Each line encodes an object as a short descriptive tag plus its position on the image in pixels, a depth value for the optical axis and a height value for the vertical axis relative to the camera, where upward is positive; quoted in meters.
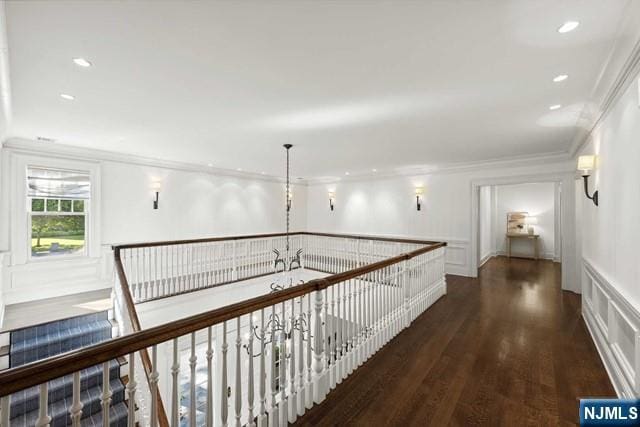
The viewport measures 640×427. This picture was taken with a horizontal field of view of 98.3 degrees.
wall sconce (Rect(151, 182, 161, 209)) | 6.08 +0.56
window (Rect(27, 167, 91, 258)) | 4.81 +0.08
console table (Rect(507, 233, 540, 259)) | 8.64 -0.71
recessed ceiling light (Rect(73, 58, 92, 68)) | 2.21 +1.24
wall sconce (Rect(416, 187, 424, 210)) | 7.16 +0.49
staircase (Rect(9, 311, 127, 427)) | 2.85 -1.87
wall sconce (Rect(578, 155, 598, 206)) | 3.31 +0.61
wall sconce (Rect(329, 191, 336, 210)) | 9.06 +0.58
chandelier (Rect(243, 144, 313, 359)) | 6.29 -1.20
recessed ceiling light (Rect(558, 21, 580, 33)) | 1.79 +1.25
